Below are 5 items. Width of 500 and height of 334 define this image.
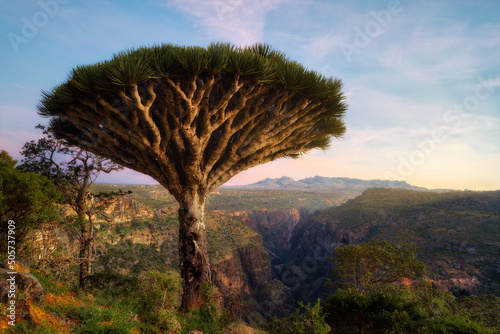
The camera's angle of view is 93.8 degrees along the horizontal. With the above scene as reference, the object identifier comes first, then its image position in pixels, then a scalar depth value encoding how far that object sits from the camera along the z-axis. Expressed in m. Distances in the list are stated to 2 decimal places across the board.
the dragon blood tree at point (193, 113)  5.83
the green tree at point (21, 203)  4.70
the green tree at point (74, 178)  8.29
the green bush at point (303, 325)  4.94
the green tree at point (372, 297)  5.82
